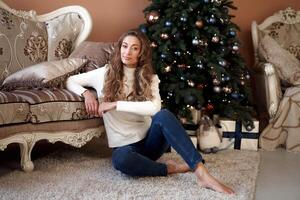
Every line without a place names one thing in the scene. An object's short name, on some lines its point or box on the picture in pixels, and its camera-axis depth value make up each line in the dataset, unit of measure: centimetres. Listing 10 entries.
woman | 211
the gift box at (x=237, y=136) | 299
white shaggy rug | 198
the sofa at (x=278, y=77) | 309
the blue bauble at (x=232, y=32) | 299
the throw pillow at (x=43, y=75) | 234
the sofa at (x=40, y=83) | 219
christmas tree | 288
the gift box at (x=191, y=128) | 297
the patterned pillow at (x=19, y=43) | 280
